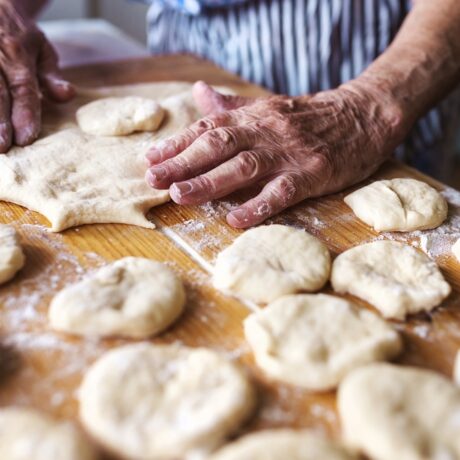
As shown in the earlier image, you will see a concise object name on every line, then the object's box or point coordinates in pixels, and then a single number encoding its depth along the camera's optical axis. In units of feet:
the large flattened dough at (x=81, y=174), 1.82
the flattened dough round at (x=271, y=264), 1.61
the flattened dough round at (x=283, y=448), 1.24
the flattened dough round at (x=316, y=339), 1.42
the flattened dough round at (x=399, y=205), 1.86
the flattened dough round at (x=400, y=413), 1.26
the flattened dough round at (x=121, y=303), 1.49
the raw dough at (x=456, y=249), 1.79
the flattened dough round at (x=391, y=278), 1.60
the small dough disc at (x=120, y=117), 2.11
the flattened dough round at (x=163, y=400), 1.28
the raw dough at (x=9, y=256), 1.60
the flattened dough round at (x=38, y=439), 1.24
